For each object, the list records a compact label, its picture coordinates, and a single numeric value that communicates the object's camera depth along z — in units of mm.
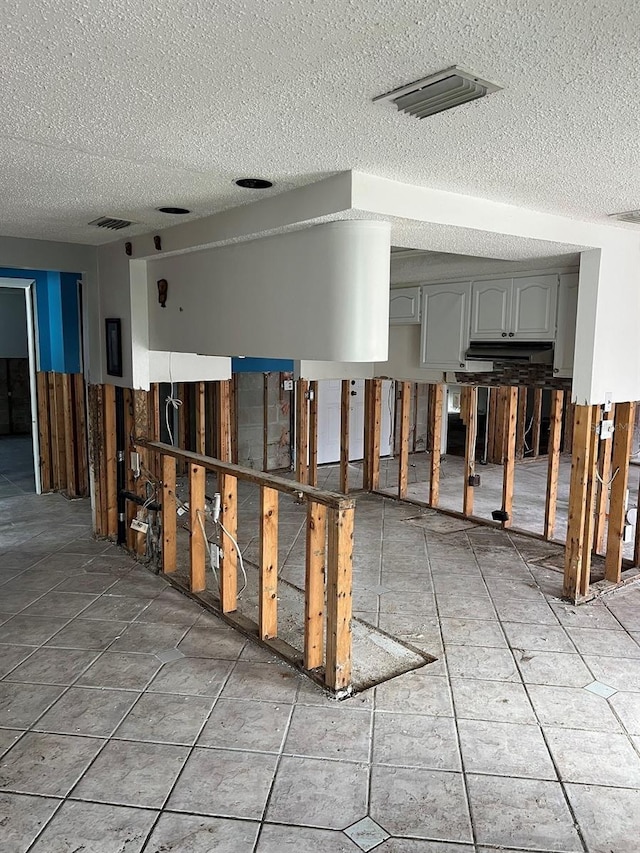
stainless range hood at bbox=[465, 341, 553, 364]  4910
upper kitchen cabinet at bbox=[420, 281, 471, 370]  5677
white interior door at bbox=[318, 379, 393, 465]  9023
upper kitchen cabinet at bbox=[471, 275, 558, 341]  4785
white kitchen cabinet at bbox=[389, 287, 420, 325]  6246
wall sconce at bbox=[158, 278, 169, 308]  4414
